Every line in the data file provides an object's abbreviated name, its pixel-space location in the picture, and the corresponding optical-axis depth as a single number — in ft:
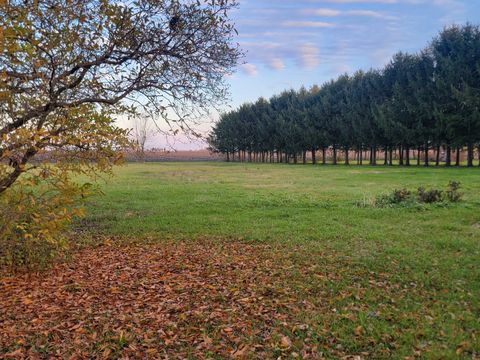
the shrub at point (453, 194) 40.27
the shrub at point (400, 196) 40.81
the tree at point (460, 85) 107.45
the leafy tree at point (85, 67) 15.25
